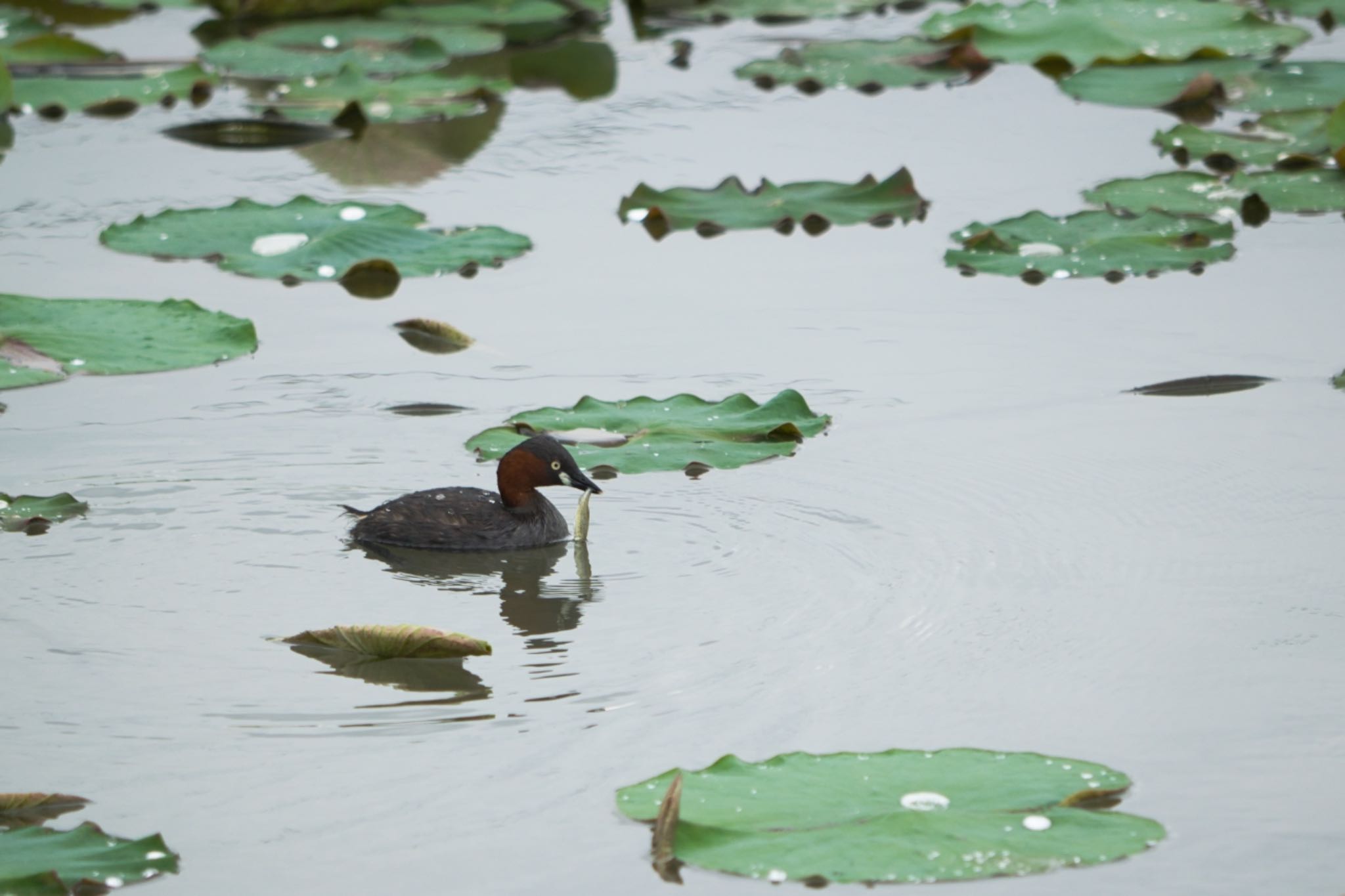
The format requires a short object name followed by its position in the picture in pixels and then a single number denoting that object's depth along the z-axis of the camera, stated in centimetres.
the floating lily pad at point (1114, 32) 2367
